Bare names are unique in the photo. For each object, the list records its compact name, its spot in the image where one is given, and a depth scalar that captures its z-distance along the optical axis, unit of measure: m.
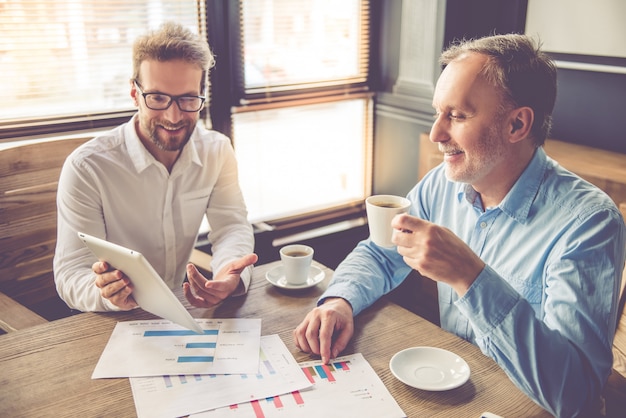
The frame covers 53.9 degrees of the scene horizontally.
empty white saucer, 1.21
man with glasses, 1.78
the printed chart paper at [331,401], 1.13
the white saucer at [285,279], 1.63
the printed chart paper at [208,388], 1.14
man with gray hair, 1.17
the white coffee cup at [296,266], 1.62
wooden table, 1.16
